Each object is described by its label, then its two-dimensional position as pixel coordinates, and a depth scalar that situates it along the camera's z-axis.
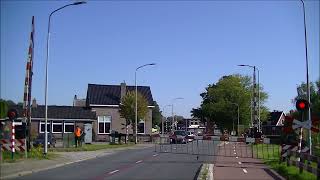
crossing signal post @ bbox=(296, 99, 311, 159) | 20.05
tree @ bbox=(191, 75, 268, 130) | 125.25
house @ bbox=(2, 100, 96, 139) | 74.81
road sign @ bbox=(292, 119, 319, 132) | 21.48
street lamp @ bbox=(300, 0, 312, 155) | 26.64
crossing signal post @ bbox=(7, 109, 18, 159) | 26.70
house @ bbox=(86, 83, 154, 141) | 84.56
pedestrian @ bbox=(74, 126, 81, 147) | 46.25
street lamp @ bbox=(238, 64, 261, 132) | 61.22
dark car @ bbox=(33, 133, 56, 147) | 48.29
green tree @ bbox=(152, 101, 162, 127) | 154.50
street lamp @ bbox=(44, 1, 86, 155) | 32.21
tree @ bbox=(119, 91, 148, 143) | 73.44
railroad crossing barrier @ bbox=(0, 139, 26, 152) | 27.91
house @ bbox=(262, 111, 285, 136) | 112.93
